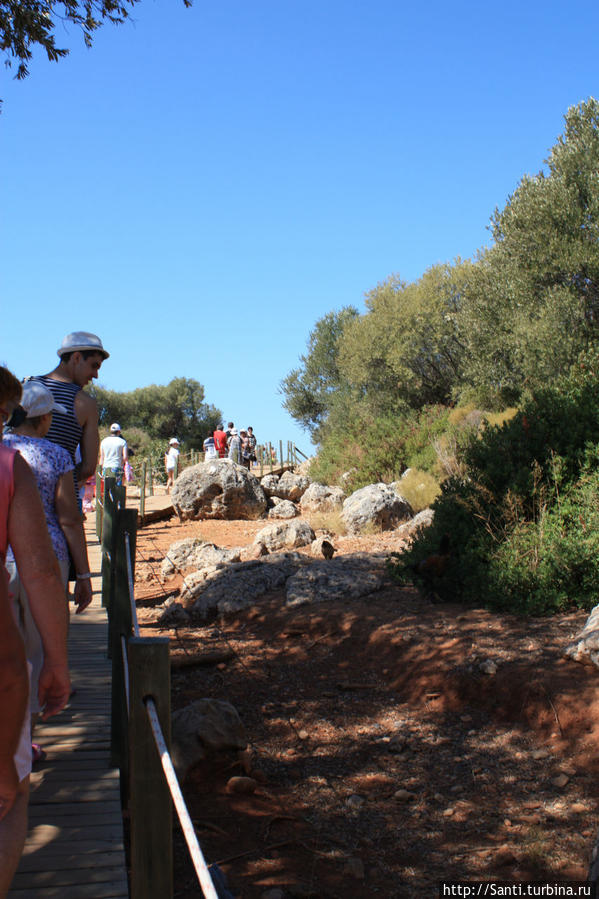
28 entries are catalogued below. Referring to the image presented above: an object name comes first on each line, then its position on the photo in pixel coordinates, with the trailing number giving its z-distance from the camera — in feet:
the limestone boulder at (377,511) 42.73
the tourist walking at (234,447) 82.33
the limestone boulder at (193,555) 34.71
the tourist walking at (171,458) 73.61
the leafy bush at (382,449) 64.28
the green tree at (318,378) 146.00
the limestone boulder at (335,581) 25.76
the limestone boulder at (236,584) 27.25
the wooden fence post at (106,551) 22.34
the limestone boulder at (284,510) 62.54
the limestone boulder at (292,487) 73.41
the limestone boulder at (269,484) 73.12
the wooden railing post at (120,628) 11.63
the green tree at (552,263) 61.11
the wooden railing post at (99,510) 40.32
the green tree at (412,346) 98.17
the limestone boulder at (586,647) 17.46
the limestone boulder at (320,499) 60.13
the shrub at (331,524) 43.66
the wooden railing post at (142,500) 56.18
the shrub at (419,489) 47.91
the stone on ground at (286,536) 37.76
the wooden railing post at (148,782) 5.74
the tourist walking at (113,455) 37.96
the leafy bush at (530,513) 21.97
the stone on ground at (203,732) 14.65
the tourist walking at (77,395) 13.43
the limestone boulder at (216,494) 60.03
